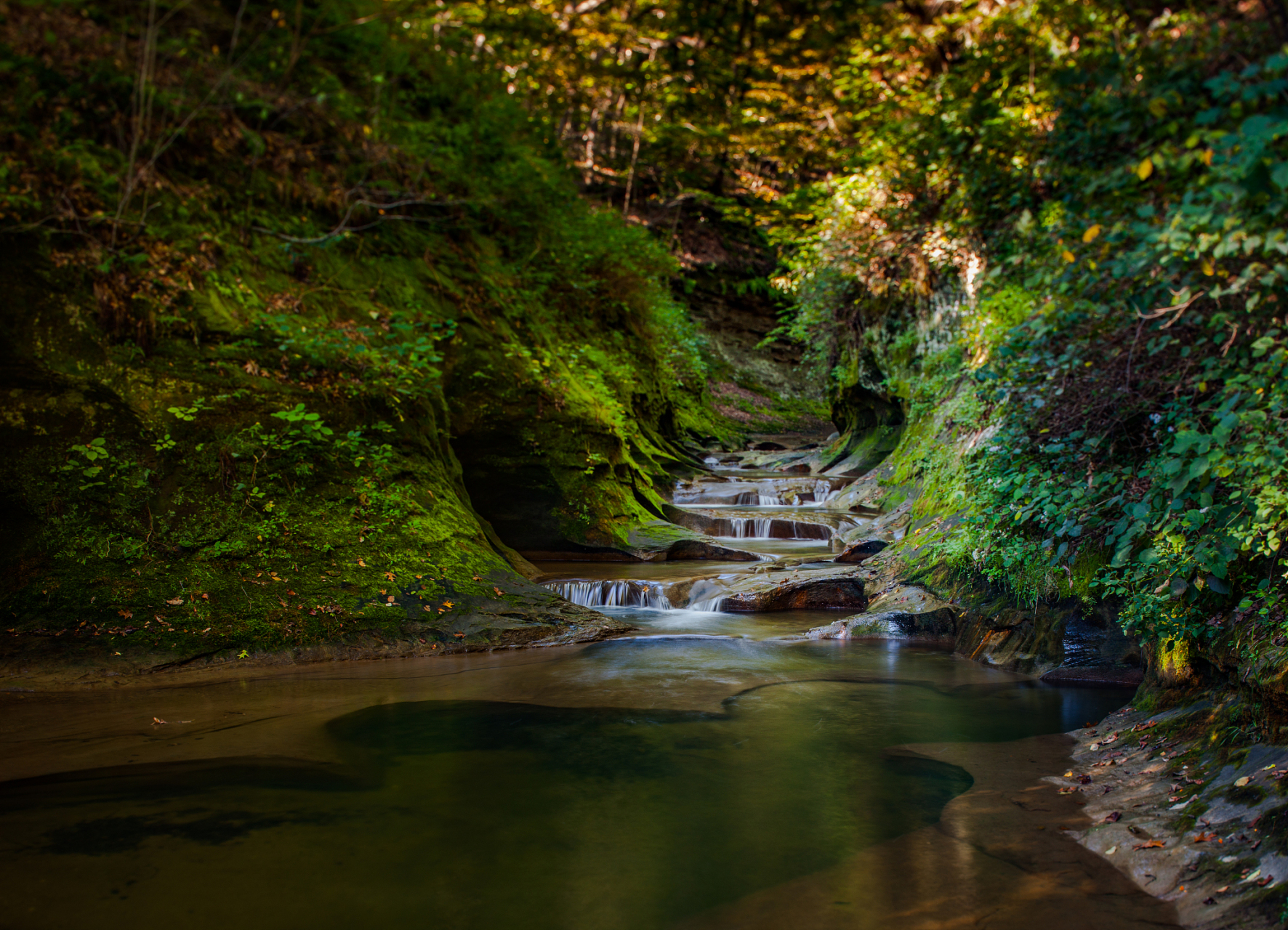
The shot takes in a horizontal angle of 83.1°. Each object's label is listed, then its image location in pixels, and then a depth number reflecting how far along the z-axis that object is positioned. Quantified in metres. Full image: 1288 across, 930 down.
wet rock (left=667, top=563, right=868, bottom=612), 8.75
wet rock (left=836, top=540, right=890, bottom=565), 10.44
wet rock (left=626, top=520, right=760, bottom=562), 10.99
